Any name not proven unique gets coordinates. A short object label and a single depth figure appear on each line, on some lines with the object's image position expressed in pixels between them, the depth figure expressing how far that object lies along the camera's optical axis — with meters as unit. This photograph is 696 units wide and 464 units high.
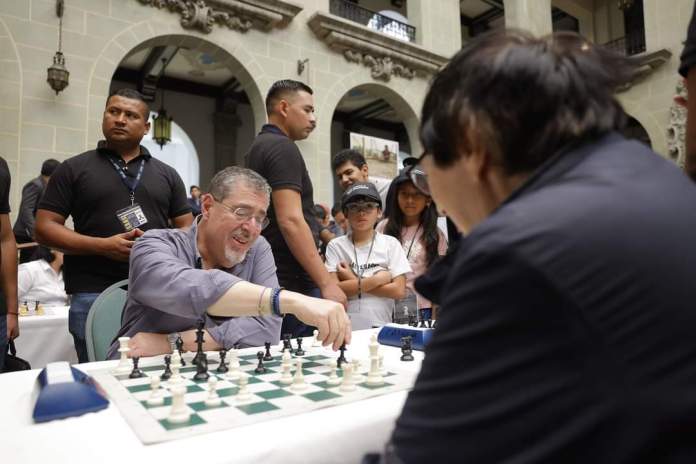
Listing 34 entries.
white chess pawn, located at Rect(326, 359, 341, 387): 1.37
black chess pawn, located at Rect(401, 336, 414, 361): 1.71
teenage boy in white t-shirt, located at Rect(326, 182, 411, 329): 2.95
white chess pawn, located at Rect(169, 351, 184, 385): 1.36
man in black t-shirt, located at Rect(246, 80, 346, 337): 2.75
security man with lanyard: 2.68
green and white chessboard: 1.04
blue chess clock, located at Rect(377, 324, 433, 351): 1.91
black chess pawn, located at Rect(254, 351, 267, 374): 1.52
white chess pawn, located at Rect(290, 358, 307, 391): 1.32
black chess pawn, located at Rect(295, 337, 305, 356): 1.82
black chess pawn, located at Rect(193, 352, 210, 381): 1.43
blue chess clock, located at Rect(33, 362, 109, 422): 1.09
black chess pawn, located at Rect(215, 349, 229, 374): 1.53
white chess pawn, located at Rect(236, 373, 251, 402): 1.21
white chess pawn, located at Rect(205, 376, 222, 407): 1.17
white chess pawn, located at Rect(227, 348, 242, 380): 1.44
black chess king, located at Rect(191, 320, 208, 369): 1.54
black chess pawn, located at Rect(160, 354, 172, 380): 1.45
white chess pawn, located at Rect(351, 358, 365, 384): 1.40
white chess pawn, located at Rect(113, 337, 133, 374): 1.52
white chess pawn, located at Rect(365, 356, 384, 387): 1.37
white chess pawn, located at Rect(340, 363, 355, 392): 1.31
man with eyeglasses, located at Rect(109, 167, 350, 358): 1.75
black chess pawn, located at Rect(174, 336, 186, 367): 1.72
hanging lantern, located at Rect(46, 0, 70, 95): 5.85
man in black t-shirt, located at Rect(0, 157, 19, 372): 2.79
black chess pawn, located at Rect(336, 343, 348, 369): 1.60
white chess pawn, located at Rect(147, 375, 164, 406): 1.19
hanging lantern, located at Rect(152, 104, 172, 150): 10.24
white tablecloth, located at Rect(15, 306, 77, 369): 3.30
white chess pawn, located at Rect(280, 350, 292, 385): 1.38
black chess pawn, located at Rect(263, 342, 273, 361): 1.71
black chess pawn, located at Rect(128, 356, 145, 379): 1.47
